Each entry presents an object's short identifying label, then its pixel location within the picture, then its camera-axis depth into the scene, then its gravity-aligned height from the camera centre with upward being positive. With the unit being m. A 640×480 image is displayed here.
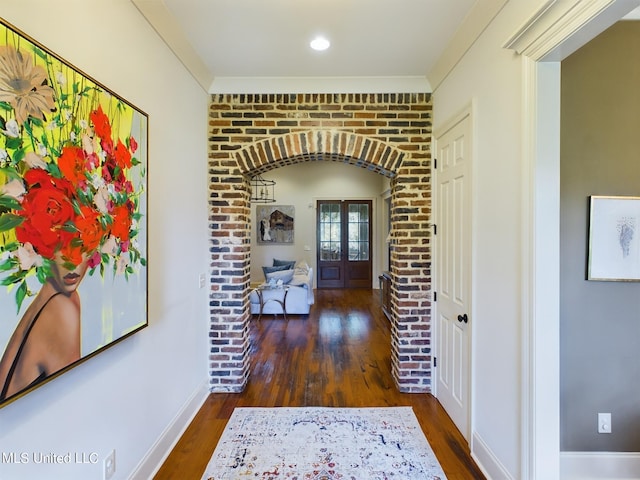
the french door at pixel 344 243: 7.91 -0.08
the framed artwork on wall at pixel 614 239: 1.71 +0.01
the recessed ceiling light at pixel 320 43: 2.12 +1.42
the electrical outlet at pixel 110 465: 1.41 -1.08
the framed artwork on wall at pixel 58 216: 0.91 +0.09
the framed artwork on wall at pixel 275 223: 7.95 +0.45
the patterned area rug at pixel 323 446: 1.85 -1.42
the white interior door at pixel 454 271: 2.13 -0.23
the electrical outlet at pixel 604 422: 1.76 -1.06
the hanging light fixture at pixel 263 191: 7.74 +1.30
